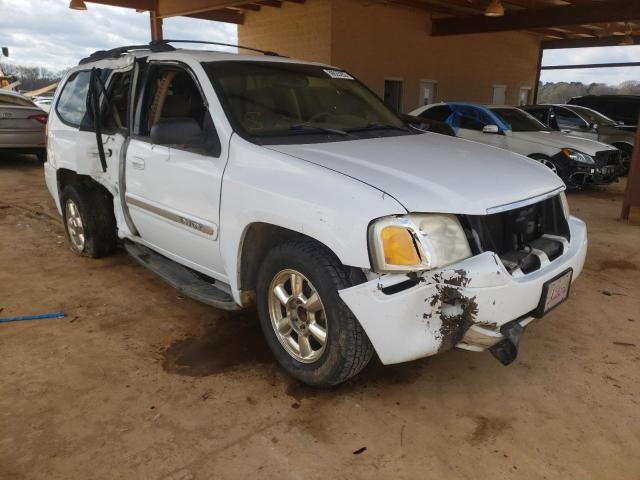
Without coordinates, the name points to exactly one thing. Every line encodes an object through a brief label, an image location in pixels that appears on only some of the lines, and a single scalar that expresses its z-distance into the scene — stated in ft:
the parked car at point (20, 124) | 32.35
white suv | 7.65
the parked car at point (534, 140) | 27.58
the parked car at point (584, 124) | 35.42
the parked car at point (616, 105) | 41.91
